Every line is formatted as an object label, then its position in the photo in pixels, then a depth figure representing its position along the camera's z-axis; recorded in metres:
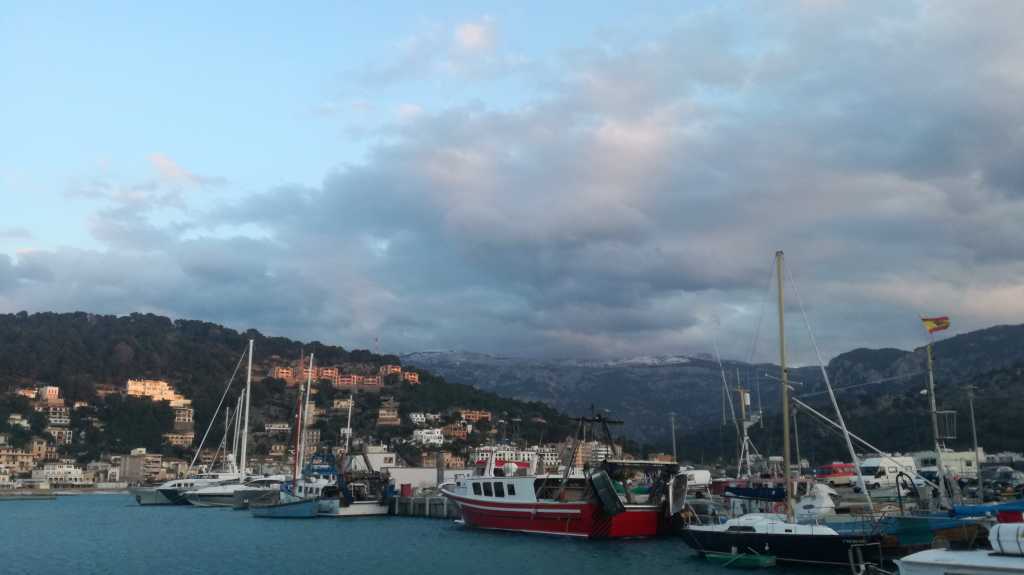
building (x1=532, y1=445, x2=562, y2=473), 117.05
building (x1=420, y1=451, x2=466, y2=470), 157.38
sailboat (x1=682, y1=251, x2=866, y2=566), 37.50
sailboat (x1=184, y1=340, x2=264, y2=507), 101.19
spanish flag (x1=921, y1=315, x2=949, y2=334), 45.22
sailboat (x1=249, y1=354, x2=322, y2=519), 77.62
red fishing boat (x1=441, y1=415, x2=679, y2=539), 52.72
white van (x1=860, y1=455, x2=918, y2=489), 68.88
